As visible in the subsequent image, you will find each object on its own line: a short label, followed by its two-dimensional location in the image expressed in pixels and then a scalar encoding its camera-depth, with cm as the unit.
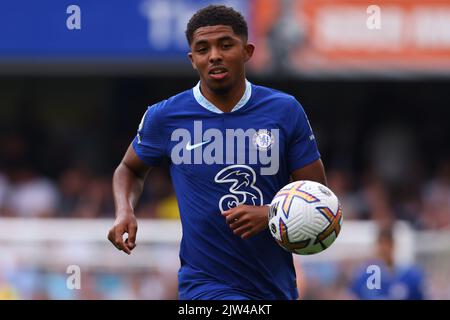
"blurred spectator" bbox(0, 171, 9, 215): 1608
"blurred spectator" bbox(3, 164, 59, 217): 1592
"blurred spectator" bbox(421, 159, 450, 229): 1565
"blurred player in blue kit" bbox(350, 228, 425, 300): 1130
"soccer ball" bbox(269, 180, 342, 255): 664
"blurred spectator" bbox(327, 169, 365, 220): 1562
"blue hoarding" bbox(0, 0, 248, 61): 1539
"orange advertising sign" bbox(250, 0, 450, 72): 1527
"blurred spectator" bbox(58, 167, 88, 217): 1600
